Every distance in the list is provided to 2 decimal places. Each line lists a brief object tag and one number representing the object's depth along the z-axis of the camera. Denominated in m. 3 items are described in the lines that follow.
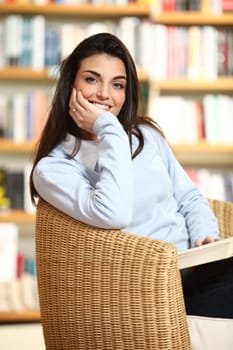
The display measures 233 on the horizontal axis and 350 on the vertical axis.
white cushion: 2.63
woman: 2.76
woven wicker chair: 2.61
